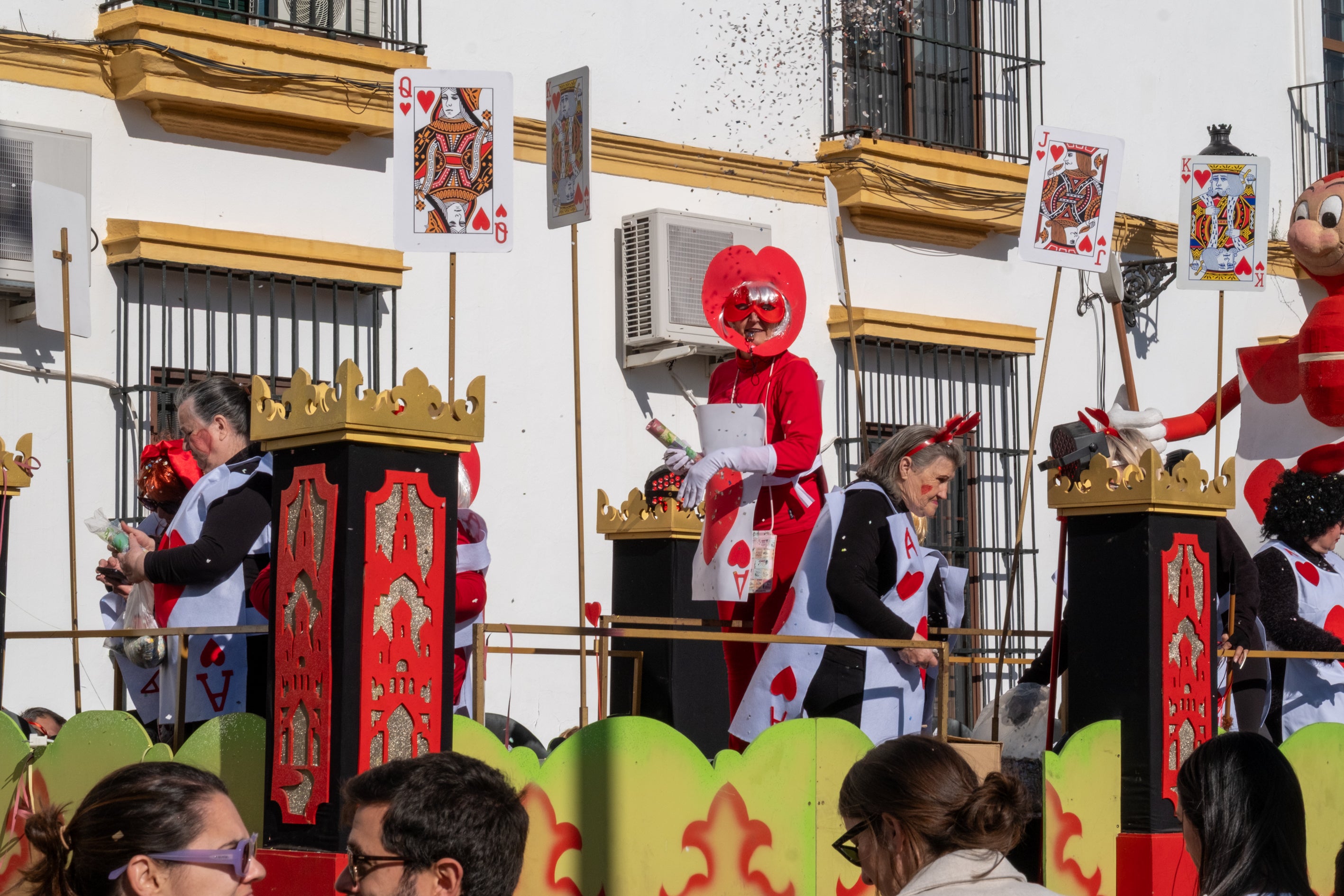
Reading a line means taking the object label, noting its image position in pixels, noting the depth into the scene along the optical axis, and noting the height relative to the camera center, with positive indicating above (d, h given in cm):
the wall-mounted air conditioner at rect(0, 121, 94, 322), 1576 +167
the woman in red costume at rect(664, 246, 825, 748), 1137 +30
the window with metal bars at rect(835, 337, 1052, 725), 2172 +69
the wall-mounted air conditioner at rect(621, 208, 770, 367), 1931 +143
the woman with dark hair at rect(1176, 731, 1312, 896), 655 -49
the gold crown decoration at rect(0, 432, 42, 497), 1141 +29
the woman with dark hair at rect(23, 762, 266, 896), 539 -42
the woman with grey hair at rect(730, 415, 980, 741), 1092 -14
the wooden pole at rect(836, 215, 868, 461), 1403 +79
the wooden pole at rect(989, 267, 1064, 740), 1196 +2
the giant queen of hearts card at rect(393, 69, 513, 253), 1208 +132
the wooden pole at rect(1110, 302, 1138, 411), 2187 +122
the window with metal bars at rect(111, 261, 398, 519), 1644 +106
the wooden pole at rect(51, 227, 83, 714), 1210 +43
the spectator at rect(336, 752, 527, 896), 572 -43
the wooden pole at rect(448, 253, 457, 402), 1136 +78
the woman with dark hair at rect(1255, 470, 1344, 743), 1355 -16
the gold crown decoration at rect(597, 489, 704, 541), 1622 +16
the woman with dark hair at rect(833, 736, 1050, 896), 625 -47
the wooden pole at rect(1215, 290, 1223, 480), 1549 +60
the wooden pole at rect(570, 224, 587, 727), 1107 +35
